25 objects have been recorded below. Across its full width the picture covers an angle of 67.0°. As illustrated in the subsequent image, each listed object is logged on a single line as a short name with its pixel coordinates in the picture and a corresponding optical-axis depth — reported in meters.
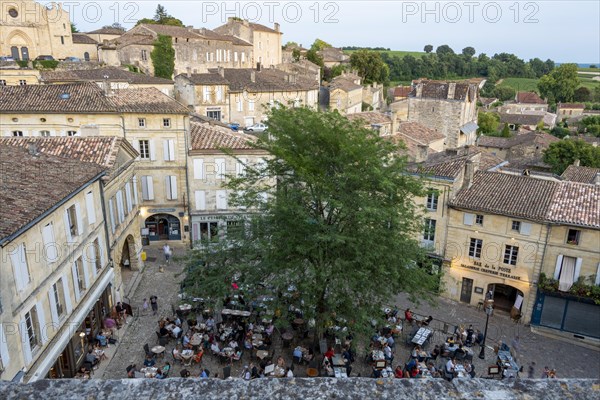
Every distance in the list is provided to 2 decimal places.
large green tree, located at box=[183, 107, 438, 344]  16.64
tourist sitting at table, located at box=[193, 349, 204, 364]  17.79
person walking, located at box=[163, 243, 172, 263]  28.48
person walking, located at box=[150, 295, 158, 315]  22.28
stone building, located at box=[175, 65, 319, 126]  50.44
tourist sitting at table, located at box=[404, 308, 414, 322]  22.61
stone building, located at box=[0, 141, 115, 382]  12.91
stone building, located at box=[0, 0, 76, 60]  60.06
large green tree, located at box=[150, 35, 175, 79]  58.91
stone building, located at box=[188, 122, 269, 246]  30.39
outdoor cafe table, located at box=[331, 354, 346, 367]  17.58
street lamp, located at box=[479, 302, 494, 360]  20.30
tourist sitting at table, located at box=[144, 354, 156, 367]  17.19
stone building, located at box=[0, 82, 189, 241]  28.97
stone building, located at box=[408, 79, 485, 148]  55.88
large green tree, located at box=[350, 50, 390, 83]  88.50
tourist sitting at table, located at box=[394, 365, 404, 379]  17.20
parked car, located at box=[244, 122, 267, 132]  50.69
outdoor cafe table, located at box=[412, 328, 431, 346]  19.86
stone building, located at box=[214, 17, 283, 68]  84.81
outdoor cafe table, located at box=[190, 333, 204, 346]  18.59
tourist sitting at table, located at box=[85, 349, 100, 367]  17.34
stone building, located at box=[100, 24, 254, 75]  59.09
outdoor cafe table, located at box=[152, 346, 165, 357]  18.11
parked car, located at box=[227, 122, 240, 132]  46.53
